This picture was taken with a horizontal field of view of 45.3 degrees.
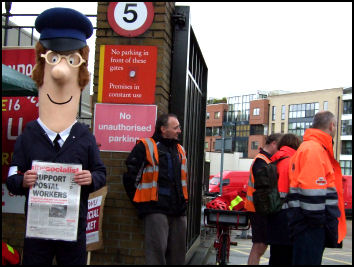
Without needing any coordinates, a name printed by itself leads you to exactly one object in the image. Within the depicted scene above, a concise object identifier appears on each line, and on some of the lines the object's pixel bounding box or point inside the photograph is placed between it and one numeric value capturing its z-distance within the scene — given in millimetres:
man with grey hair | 3729
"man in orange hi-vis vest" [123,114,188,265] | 4059
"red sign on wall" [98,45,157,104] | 4766
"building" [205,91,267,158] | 79988
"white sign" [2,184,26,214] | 4883
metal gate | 5137
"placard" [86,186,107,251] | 4477
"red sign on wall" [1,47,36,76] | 5047
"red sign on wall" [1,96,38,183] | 4941
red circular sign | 4824
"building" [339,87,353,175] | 54562
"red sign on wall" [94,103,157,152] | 4746
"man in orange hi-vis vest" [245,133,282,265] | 5203
